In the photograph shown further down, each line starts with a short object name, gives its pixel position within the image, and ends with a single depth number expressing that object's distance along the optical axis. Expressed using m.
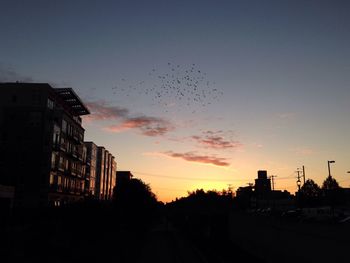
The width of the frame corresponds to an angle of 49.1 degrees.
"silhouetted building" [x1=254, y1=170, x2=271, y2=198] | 104.66
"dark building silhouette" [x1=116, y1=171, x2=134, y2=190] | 51.61
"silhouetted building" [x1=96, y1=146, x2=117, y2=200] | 137.00
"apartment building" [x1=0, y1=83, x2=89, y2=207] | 67.44
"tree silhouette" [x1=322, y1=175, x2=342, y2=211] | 133.32
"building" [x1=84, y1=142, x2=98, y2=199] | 111.12
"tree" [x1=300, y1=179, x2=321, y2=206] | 127.00
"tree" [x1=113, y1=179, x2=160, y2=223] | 40.38
